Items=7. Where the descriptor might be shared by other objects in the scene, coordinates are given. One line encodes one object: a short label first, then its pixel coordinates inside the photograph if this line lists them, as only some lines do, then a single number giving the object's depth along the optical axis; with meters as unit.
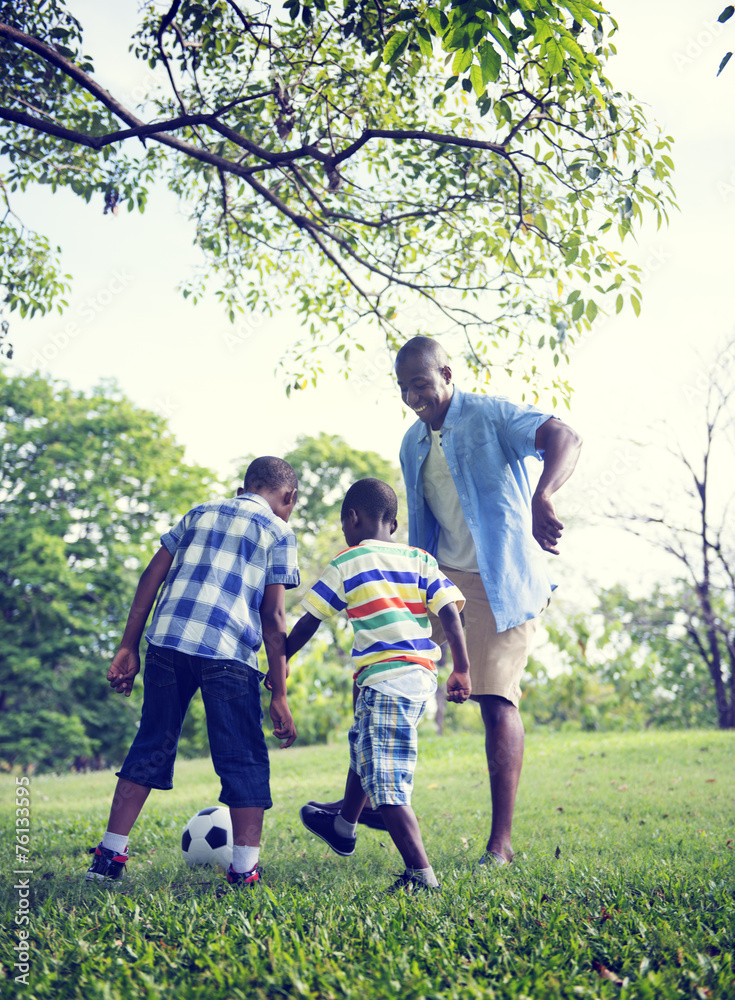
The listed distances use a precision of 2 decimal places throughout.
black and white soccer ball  3.74
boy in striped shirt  3.07
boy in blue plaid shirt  3.24
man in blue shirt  3.67
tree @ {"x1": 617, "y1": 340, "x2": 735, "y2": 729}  13.49
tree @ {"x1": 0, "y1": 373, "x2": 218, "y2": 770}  20.92
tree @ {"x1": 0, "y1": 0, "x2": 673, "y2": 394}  4.64
